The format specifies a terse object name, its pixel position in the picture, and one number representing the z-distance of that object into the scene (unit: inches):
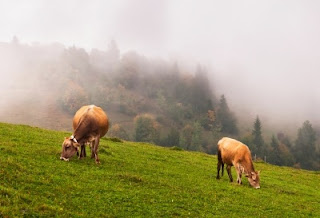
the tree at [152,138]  7746.1
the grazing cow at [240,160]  1051.9
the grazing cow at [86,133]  862.5
